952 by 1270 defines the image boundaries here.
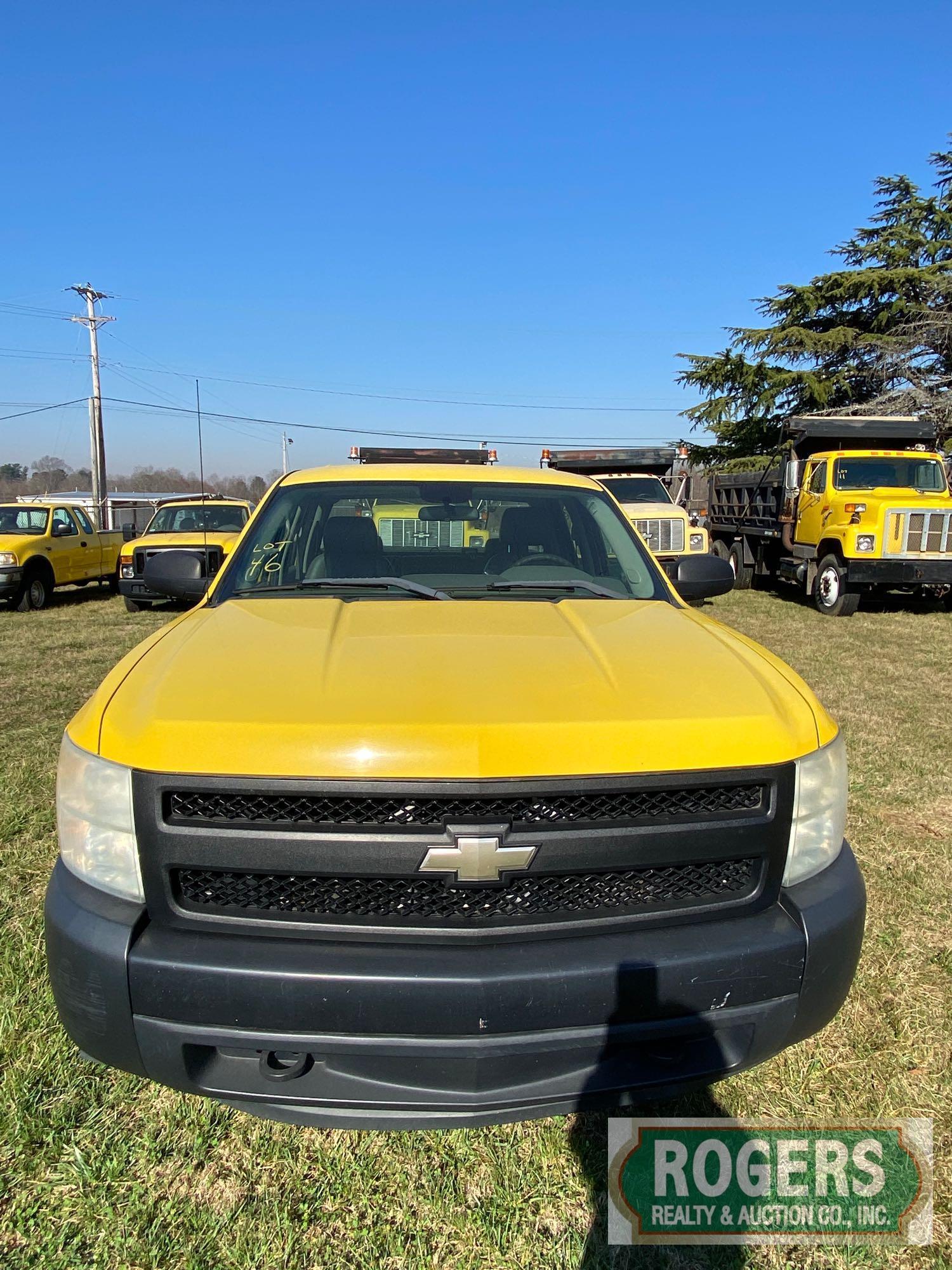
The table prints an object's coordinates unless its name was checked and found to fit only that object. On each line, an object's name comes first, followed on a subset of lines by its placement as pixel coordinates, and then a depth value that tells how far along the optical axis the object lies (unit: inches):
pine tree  925.8
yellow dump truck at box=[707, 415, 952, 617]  444.8
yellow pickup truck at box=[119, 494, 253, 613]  469.7
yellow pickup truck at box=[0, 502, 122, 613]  500.4
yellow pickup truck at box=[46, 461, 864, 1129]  66.9
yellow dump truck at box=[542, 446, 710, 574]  546.0
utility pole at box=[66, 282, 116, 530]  1226.6
